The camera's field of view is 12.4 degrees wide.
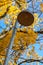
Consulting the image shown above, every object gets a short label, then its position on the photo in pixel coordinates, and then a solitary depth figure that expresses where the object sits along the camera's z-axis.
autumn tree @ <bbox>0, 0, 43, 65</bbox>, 8.57
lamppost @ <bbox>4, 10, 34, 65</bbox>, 3.79
